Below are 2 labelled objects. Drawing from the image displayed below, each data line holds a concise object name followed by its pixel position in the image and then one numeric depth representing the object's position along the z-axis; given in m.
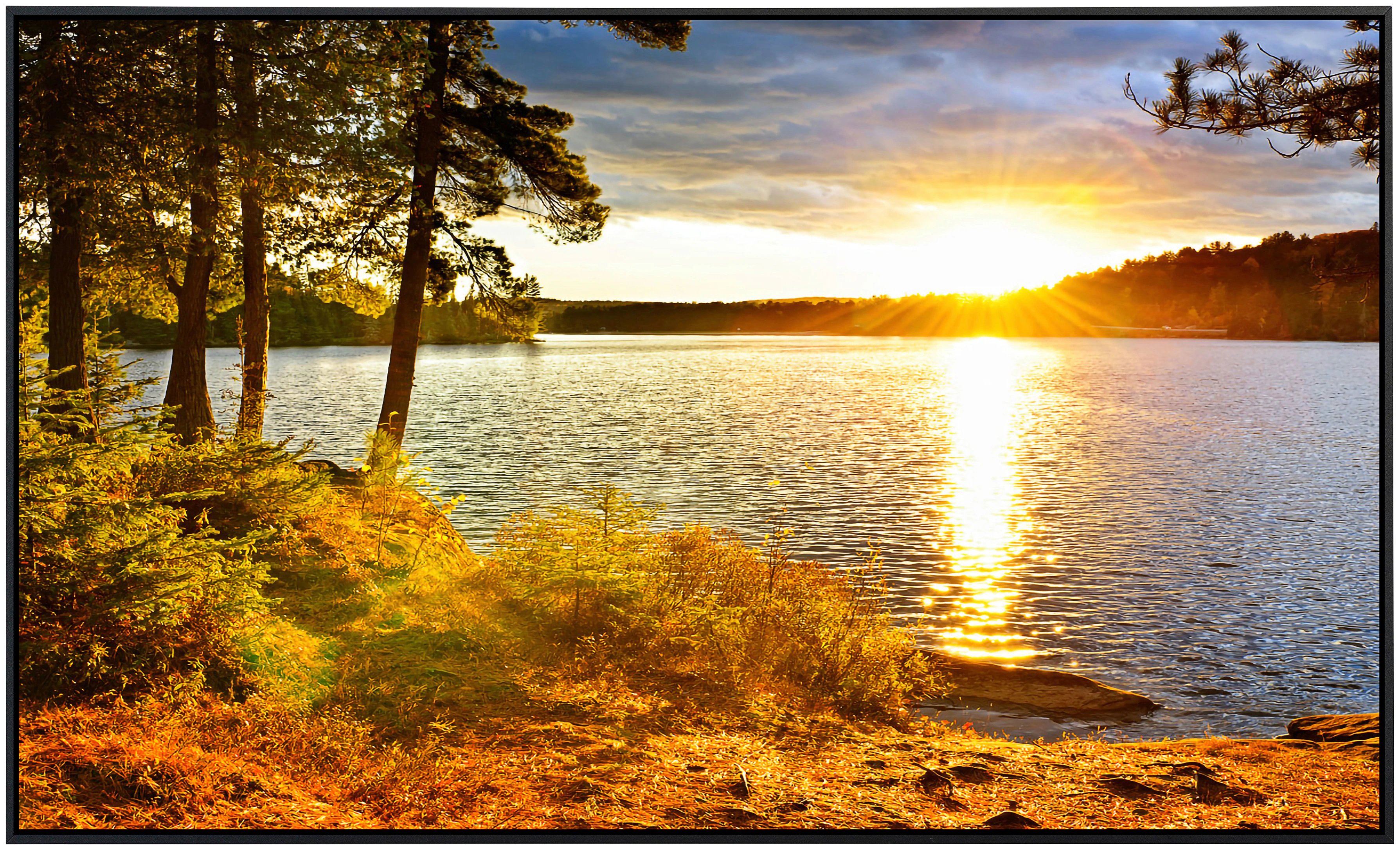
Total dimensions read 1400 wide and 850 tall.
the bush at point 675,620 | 8.97
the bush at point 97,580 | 5.71
